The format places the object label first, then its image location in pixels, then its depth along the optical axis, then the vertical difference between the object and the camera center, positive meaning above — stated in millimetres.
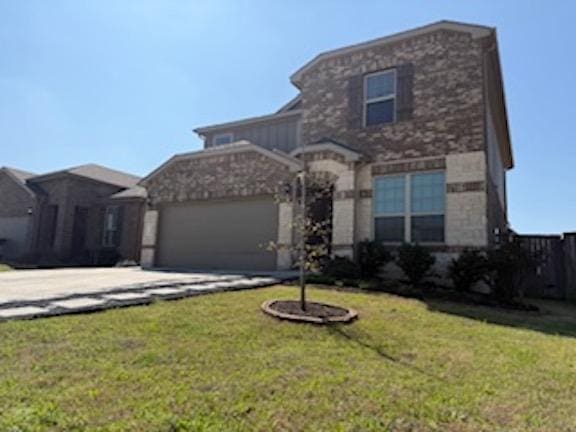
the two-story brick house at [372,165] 10891 +2729
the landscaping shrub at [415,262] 10203 -147
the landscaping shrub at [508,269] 9078 -174
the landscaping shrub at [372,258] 10984 -108
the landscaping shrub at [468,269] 9664 -248
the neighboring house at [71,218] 20344 +1158
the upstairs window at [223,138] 18125 +5026
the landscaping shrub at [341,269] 10570 -432
